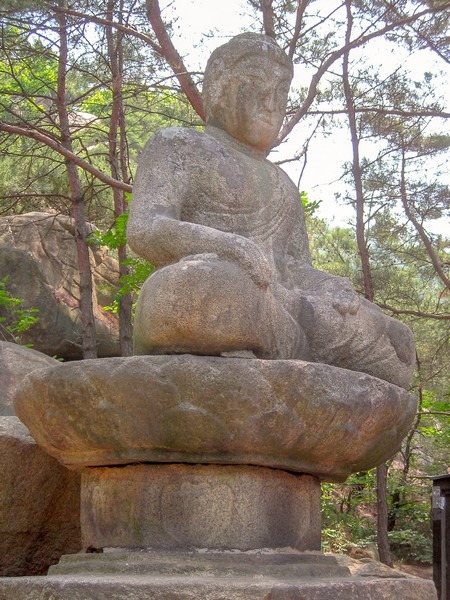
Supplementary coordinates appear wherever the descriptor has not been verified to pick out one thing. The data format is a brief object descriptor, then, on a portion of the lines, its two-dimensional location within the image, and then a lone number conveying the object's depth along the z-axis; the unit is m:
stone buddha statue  2.91
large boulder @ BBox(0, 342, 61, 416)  4.07
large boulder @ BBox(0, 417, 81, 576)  3.45
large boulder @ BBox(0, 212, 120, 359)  11.83
